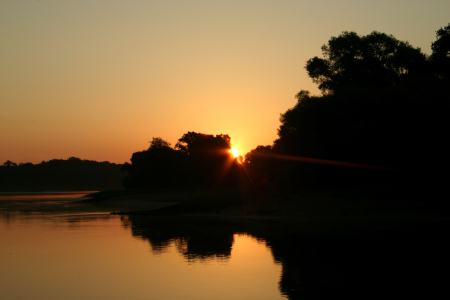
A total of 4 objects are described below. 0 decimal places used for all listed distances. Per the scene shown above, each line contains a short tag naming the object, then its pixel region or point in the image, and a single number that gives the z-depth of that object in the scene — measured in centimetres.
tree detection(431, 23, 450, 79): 4601
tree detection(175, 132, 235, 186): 9733
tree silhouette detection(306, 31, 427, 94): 5312
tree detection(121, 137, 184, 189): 10925
